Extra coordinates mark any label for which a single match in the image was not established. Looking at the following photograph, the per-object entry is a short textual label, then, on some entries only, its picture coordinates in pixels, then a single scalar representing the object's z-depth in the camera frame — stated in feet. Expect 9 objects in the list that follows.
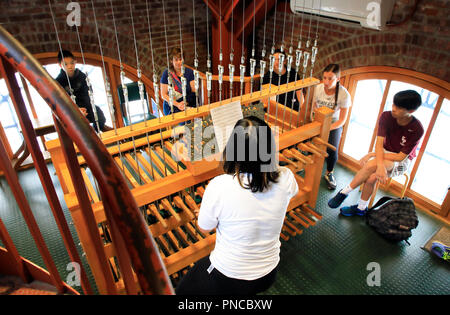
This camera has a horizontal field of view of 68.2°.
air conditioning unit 10.34
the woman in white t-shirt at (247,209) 4.67
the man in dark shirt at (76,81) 10.50
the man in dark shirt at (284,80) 11.12
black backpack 9.93
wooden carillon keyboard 6.22
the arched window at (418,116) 10.80
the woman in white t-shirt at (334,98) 10.84
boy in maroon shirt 9.11
